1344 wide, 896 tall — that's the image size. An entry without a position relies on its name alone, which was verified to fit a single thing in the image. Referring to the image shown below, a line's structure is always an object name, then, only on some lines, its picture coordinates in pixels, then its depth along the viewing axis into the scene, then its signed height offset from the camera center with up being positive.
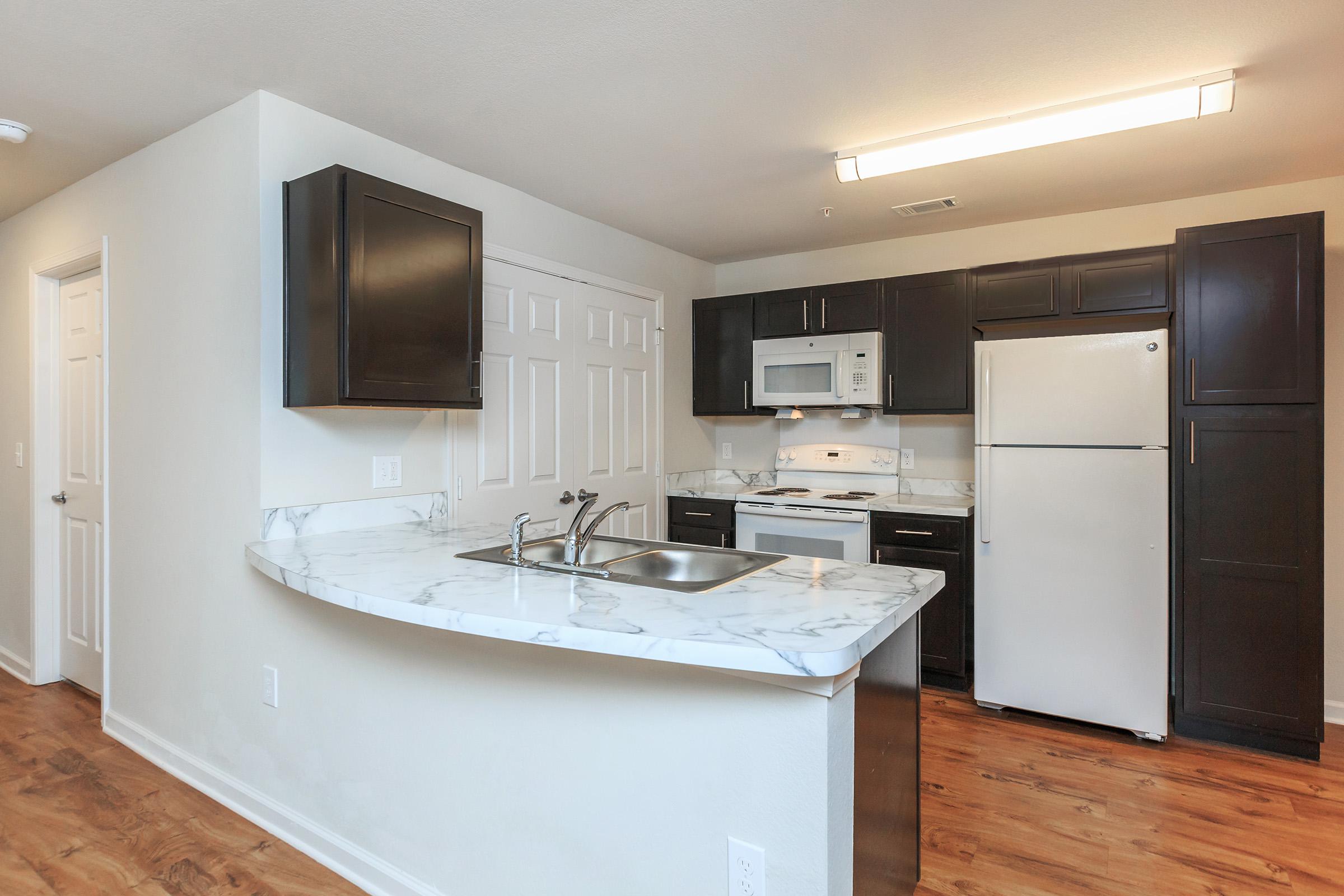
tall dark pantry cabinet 2.80 -0.17
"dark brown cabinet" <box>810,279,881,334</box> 4.00 +0.74
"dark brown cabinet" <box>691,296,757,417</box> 4.45 +0.53
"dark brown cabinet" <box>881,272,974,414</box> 3.75 +0.51
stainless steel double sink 1.88 -0.34
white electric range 3.75 -0.33
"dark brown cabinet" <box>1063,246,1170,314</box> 3.26 +0.72
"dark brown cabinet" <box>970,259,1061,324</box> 3.48 +0.73
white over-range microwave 3.96 +0.40
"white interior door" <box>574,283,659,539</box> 3.76 +0.21
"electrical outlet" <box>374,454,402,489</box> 2.68 -0.11
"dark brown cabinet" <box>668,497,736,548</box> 4.19 -0.48
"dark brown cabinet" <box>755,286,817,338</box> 4.23 +0.76
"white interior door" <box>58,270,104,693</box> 3.22 -0.16
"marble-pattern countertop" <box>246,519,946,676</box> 1.21 -0.33
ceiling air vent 3.44 +1.13
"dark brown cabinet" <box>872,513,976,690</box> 3.51 -0.68
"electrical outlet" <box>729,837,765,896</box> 1.34 -0.80
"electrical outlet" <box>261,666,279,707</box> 2.28 -0.77
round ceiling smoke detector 2.46 +1.06
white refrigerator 3.00 -0.38
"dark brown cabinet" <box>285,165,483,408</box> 2.19 +0.47
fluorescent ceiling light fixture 2.19 +1.04
